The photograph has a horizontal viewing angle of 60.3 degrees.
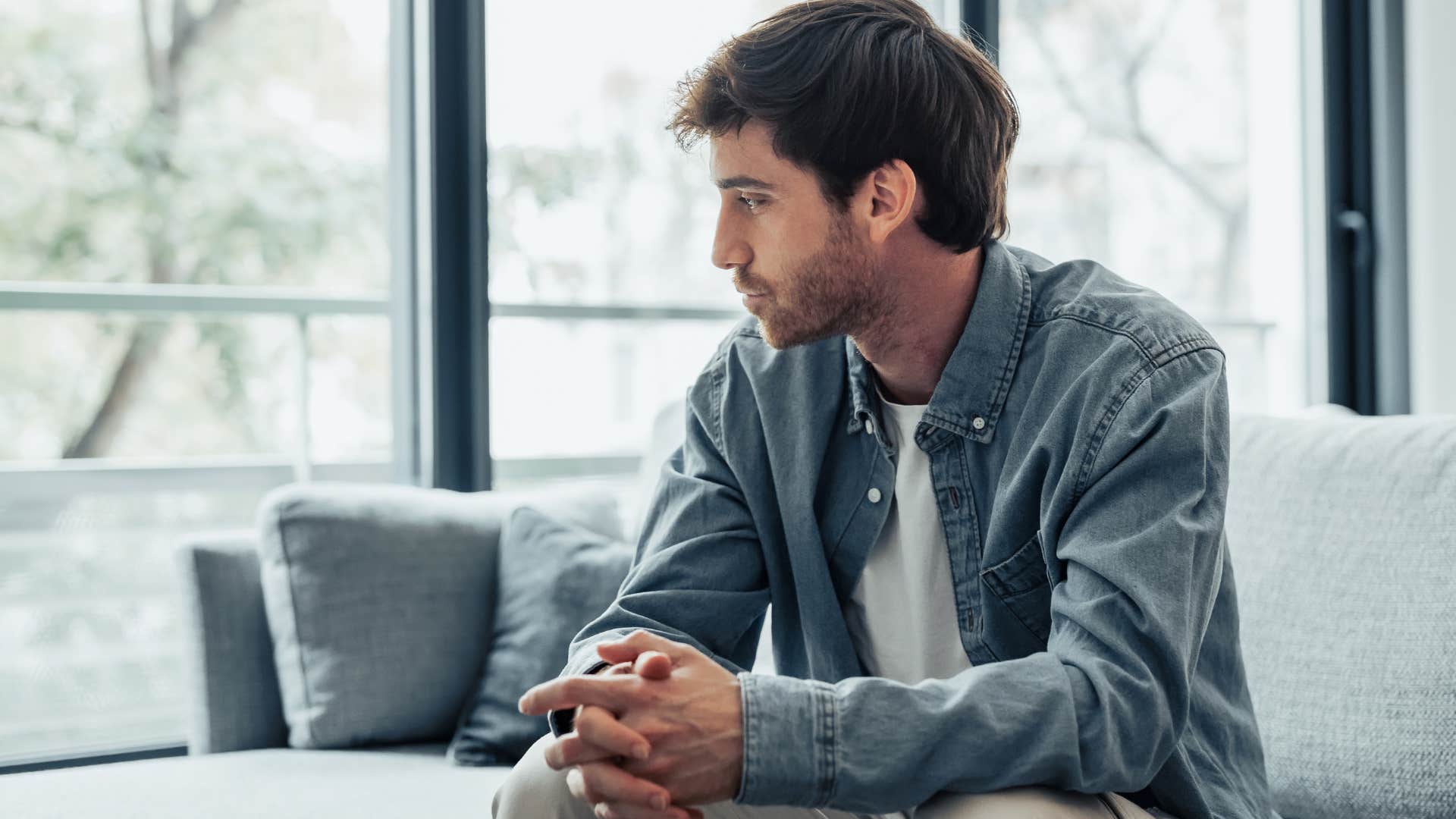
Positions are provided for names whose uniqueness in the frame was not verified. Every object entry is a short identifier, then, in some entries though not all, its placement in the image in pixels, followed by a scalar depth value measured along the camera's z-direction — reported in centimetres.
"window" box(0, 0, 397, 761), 272
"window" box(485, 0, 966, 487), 258
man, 100
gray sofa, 150
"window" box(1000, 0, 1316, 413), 340
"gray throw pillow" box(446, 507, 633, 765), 183
